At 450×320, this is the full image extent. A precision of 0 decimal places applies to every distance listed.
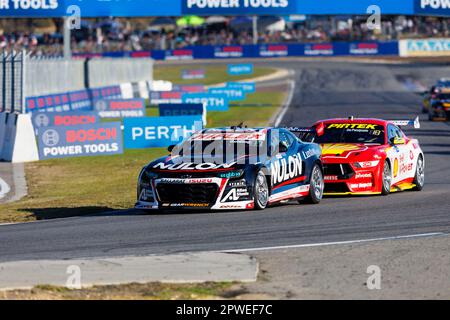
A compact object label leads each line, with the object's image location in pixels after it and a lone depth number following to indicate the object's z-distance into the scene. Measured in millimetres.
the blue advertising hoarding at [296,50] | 96500
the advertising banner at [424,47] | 96438
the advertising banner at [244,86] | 60406
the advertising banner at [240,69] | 80938
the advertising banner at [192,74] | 77375
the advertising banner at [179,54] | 99494
